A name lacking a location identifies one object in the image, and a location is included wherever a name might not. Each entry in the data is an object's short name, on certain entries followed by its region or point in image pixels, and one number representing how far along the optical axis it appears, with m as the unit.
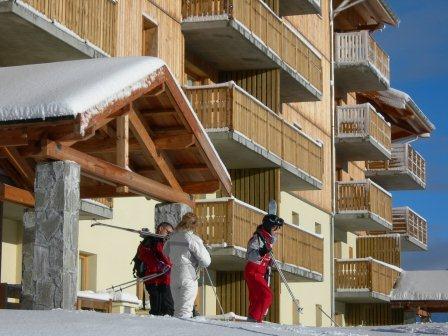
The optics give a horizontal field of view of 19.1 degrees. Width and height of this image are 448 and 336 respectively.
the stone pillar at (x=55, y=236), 15.52
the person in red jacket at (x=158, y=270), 18.03
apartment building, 23.70
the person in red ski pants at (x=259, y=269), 18.83
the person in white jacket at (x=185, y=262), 16.78
